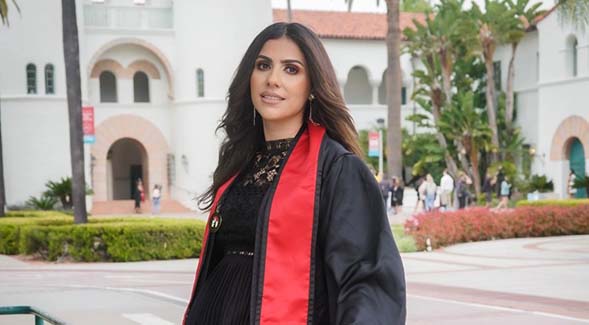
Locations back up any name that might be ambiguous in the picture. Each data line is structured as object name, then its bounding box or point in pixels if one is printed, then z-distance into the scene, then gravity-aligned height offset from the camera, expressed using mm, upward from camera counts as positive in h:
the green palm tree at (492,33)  40625 +3304
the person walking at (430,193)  35031 -2894
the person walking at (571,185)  35181 -2716
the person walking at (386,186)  33719 -2543
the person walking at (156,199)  39875 -3353
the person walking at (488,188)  36553 -2885
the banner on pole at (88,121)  34275 -46
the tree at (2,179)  27461 -1832
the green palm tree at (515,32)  41094 +3334
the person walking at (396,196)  35094 -3121
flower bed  22375 -2766
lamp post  36953 -1375
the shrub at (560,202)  27184 -2700
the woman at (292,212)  2895 -297
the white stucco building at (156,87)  40062 +1311
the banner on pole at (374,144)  36906 -1144
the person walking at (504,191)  31678 -2696
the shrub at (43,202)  37219 -3166
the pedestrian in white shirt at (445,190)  34953 -2774
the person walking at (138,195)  41581 -3267
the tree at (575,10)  22703 +2337
